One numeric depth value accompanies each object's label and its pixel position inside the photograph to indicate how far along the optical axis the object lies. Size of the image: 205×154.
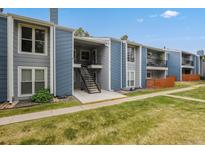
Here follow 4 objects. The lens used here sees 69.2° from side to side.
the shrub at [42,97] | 9.83
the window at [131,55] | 18.07
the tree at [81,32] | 36.69
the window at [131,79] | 17.95
